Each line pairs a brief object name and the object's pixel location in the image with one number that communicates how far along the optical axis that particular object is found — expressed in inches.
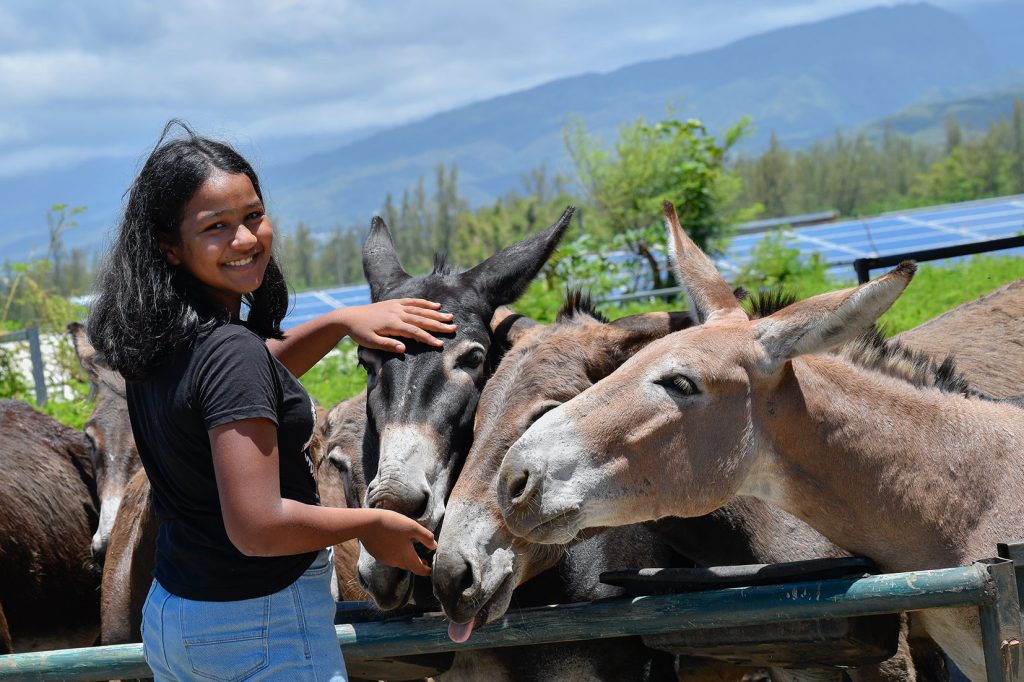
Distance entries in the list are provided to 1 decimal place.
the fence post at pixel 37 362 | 488.7
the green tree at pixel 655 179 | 703.7
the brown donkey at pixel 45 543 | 247.1
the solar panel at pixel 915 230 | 1115.3
